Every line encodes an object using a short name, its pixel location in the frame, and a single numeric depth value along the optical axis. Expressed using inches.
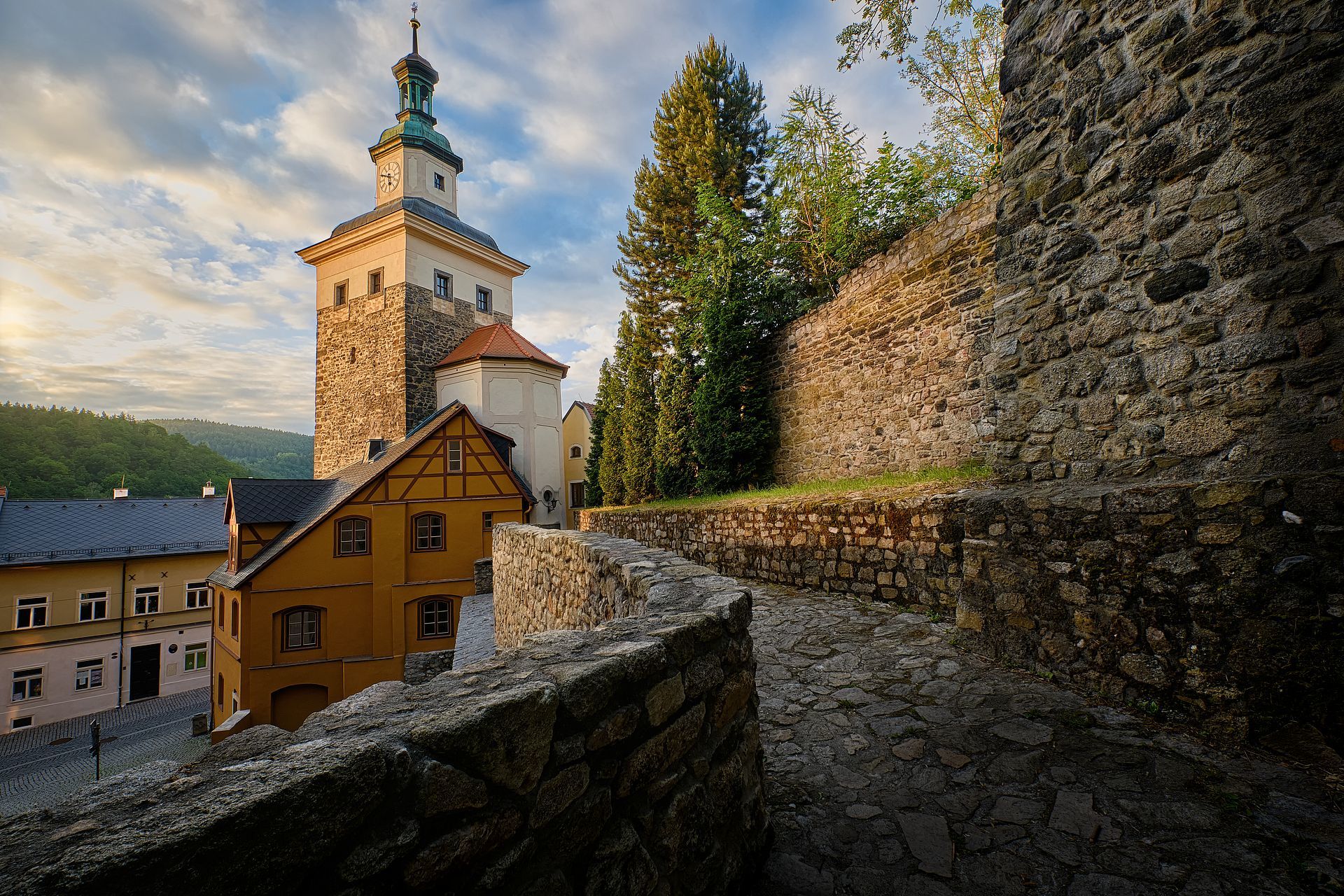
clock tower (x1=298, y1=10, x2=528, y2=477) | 799.7
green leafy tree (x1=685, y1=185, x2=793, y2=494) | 413.4
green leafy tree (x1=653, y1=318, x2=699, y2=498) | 481.1
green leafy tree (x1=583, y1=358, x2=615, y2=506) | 680.4
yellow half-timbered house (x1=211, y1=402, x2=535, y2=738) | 532.4
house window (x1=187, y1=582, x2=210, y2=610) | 868.6
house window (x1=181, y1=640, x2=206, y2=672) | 853.2
